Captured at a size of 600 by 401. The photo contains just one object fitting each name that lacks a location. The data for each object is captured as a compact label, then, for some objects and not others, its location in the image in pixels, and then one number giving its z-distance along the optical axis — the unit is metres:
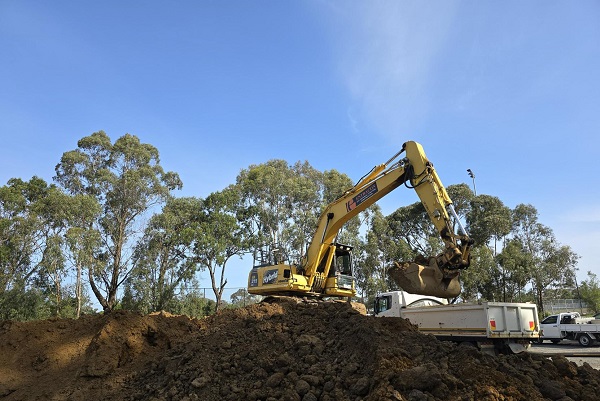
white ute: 18.55
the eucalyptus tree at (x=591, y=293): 35.31
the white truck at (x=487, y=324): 9.97
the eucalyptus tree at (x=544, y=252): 33.84
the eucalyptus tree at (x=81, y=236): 24.03
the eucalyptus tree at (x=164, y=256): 26.83
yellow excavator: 9.14
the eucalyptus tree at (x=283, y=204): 33.09
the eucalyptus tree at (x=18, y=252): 22.53
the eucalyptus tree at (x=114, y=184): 27.75
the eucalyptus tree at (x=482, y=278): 29.16
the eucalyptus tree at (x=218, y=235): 30.45
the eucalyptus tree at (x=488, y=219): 35.16
